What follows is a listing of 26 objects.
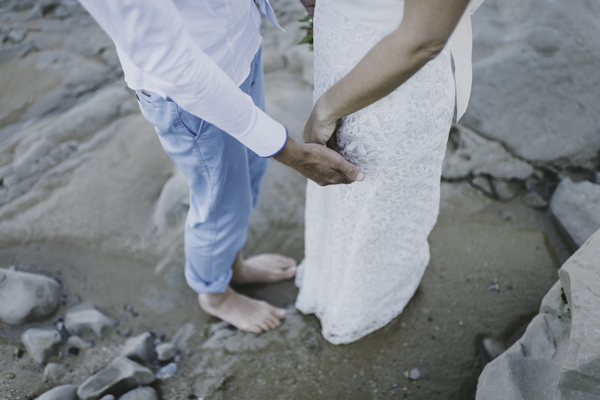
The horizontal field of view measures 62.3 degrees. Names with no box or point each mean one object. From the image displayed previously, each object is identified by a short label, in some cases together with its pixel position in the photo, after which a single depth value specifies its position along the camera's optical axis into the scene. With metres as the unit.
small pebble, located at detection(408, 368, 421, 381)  1.95
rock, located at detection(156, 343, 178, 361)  2.02
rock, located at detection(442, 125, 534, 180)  2.60
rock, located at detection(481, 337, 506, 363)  1.96
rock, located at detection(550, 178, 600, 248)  2.27
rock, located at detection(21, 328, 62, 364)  1.97
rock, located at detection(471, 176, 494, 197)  2.60
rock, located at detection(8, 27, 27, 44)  3.39
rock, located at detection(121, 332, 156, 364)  1.98
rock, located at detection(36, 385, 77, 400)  1.78
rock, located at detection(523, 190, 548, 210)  2.54
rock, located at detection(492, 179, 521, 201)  2.58
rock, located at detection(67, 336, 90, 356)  2.04
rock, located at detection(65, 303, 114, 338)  2.09
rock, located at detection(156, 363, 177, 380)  1.98
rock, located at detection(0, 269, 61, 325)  2.06
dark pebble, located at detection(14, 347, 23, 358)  1.97
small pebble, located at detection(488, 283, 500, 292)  2.21
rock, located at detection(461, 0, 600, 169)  2.52
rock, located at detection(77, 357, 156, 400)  1.80
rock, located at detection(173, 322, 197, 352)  2.10
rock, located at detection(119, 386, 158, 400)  1.82
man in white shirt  0.99
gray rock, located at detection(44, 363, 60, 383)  1.92
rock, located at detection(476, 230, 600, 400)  1.32
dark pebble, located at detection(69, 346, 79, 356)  2.03
